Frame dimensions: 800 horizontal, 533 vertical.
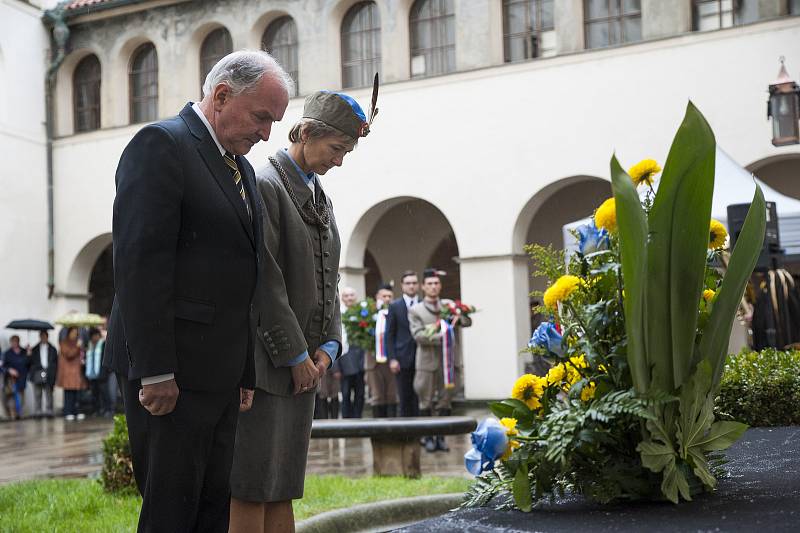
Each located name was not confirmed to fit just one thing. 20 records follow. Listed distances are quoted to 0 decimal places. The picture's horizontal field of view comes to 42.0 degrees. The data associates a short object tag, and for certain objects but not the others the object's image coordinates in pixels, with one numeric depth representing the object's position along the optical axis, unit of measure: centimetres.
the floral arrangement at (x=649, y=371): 183
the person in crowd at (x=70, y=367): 1925
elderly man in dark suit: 248
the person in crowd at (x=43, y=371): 1941
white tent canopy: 1026
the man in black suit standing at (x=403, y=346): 1220
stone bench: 701
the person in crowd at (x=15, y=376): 1908
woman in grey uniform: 301
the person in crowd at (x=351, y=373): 1427
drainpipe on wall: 2070
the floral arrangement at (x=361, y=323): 1362
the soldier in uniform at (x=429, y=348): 1191
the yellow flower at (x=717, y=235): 229
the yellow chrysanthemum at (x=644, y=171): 230
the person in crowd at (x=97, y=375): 1925
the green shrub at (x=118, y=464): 620
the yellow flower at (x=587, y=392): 203
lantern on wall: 1232
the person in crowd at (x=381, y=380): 1370
